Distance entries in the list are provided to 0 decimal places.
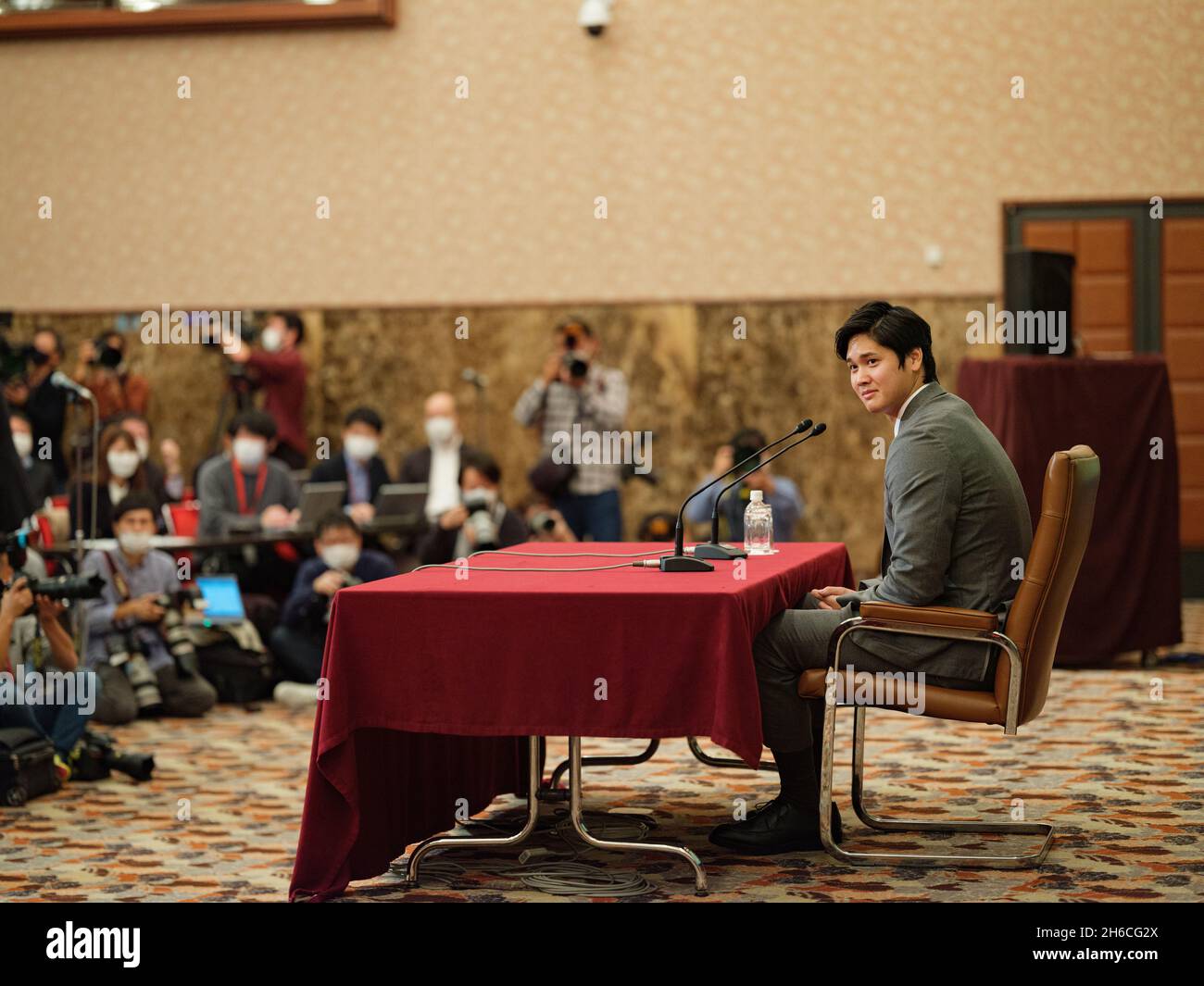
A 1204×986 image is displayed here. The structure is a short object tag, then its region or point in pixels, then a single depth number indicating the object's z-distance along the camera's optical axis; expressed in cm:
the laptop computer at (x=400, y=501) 829
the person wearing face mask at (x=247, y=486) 773
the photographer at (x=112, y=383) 989
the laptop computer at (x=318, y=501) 775
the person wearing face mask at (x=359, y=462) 852
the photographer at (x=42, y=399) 925
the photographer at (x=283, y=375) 1003
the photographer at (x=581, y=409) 848
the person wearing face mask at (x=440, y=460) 888
